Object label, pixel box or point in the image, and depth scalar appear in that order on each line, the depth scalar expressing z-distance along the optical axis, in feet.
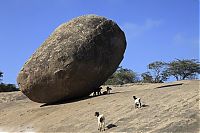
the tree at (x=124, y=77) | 165.64
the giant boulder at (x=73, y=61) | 60.39
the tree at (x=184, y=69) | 150.10
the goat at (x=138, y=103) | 45.94
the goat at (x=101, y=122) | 41.34
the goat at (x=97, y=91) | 64.18
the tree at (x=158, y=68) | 159.58
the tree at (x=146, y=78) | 156.84
